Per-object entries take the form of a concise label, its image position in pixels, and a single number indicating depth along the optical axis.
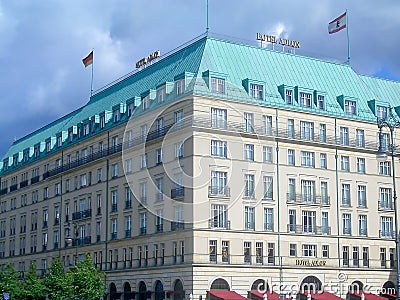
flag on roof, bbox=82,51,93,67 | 93.75
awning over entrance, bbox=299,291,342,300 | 68.81
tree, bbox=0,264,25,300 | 79.31
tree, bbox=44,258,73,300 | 71.19
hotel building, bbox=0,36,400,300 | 67.00
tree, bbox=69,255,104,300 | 70.19
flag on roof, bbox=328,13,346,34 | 74.94
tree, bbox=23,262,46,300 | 78.94
